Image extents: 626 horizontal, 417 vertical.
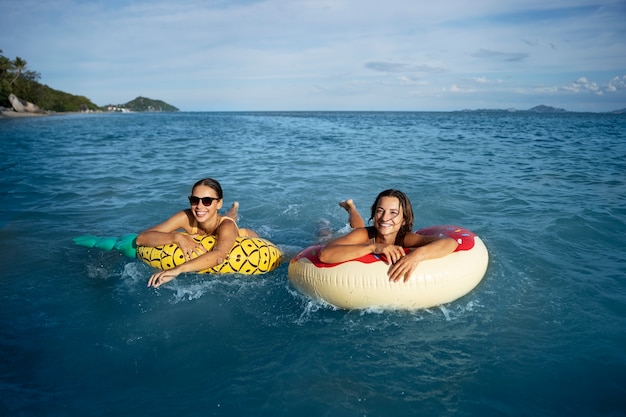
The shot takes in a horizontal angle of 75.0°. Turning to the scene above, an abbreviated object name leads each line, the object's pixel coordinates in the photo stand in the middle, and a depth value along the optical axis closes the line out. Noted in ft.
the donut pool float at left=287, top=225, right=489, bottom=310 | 13.38
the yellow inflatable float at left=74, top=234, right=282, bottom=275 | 15.99
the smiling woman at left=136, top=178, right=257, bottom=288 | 15.29
